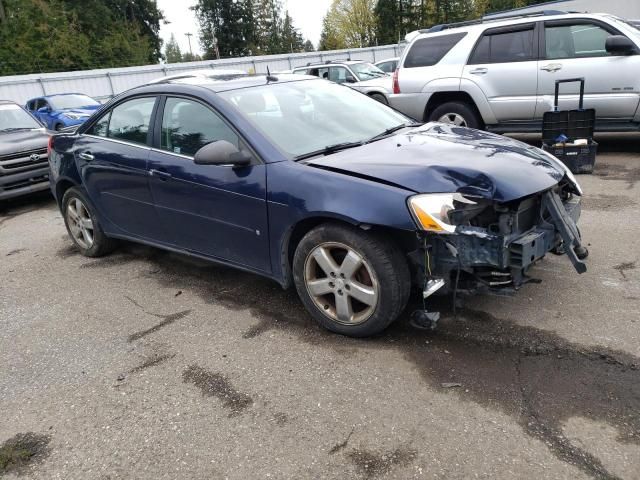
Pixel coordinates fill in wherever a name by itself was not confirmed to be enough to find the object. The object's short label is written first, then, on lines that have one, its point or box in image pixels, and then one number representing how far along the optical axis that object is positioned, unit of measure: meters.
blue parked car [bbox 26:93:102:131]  15.14
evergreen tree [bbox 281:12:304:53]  74.38
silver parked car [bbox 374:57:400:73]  18.58
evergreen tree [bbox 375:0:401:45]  54.62
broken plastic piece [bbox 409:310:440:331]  3.23
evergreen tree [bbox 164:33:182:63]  93.62
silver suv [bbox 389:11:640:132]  7.22
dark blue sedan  3.10
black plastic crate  6.89
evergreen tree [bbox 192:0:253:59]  70.38
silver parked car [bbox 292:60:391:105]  12.52
